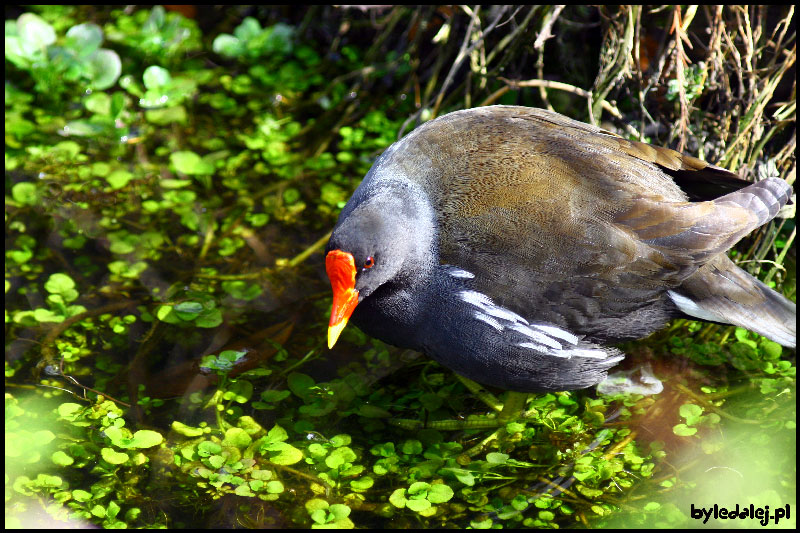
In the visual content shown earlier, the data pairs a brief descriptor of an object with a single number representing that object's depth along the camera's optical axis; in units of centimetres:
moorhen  480
